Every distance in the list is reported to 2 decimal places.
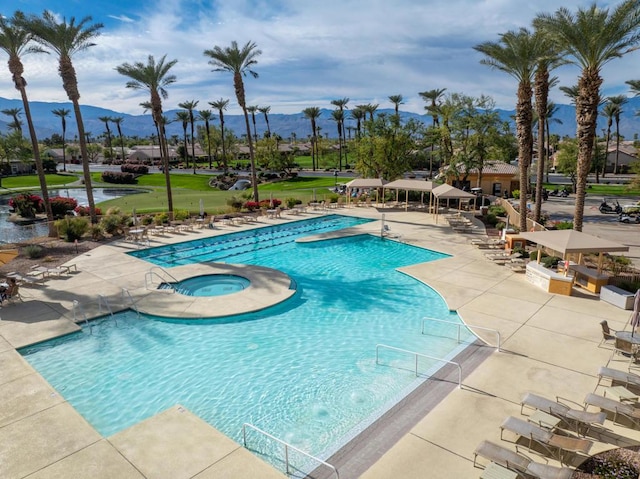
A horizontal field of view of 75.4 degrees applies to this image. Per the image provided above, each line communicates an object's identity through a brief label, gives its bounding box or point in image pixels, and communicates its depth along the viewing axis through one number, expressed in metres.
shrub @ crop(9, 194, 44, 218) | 33.88
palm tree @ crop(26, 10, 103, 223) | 23.86
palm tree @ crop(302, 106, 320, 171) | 93.91
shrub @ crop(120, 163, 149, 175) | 76.69
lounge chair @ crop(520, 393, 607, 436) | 8.09
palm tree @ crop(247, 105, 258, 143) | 90.42
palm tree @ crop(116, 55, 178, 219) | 31.02
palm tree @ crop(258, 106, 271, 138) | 96.10
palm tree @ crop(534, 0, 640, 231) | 17.94
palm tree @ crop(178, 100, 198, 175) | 85.32
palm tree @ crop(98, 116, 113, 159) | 124.88
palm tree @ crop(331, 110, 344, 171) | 91.04
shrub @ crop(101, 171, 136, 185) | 69.56
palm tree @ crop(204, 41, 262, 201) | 35.00
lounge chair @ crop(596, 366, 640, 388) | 9.42
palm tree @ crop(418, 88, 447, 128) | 64.20
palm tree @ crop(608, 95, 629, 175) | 68.97
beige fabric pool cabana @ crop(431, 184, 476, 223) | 29.86
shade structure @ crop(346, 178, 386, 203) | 36.56
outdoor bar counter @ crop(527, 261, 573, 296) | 16.08
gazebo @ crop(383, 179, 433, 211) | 33.38
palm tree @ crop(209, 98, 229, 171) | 82.57
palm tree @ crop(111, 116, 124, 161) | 134.85
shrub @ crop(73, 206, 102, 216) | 31.25
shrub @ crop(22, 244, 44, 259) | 21.96
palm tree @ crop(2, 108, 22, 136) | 96.97
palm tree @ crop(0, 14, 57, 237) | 23.80
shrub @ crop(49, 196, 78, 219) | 33.59
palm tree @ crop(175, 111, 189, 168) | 95.60
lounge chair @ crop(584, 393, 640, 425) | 8.41
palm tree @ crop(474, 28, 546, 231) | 23.09
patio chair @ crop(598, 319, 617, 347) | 11.93
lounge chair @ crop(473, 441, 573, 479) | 6.79
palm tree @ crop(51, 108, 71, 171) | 99.36
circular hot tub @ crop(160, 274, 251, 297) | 17.53
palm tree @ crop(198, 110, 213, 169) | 94.72
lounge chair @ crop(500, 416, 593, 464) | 7.35
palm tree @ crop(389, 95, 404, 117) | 79.62
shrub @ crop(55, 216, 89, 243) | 24.92
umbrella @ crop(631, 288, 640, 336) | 11.49
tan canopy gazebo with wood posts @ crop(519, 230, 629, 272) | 15.57
